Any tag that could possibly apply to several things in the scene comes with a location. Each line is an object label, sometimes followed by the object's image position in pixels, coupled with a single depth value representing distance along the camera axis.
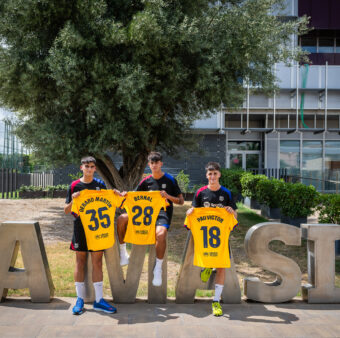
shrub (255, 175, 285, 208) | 9.82
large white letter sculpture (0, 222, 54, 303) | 4.22
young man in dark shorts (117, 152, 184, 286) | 4.21
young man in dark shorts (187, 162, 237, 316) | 4.12
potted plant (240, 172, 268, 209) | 12.17
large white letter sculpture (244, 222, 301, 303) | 4.31
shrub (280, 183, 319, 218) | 9.04
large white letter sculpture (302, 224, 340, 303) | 4.34
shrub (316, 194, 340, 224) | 6.91
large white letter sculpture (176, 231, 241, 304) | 4.31
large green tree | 7.75
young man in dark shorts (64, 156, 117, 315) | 4.00
